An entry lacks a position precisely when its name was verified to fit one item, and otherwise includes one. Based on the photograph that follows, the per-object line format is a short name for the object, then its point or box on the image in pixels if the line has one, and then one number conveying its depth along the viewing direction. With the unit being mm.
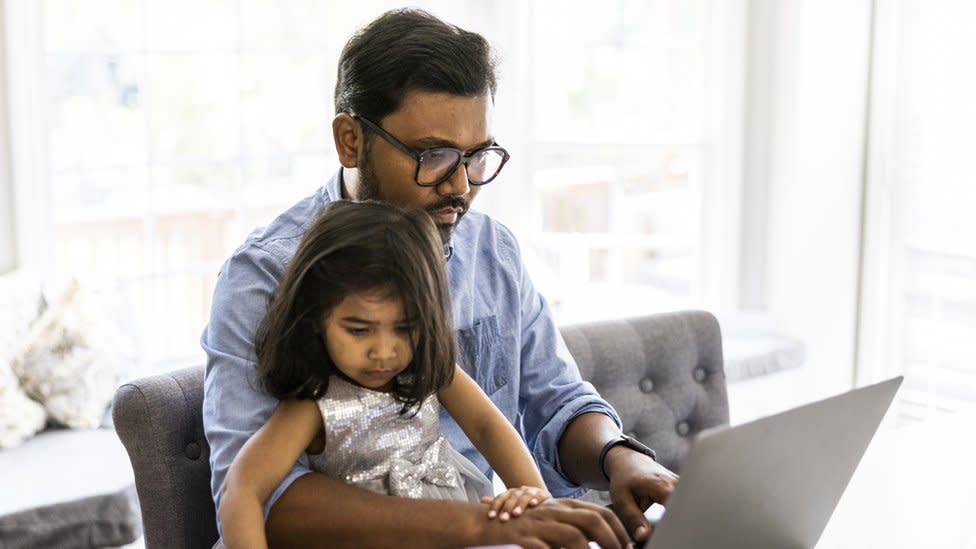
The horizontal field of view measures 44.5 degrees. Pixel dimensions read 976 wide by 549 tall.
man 1359
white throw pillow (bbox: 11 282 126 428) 3064
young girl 1386
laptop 1048
